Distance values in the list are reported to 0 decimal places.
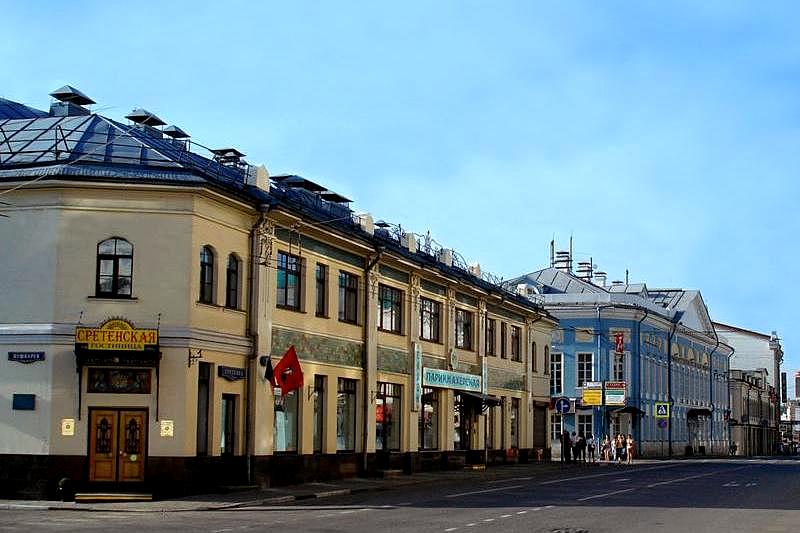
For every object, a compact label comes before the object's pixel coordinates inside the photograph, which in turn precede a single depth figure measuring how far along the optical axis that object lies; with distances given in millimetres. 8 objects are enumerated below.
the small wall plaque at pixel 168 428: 29469
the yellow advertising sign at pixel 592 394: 64506
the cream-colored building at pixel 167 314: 29234
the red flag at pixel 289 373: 32406
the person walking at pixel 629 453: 62588
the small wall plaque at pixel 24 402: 29078
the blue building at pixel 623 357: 73688
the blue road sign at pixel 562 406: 58125
